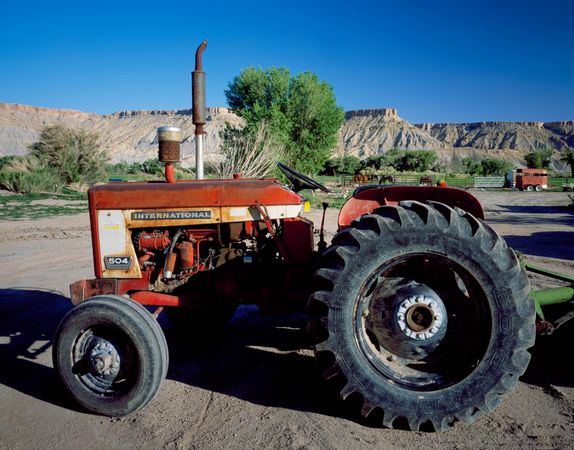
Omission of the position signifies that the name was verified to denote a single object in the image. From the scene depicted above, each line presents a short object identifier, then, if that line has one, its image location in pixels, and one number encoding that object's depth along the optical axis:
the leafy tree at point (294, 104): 30.19
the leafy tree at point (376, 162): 62.66
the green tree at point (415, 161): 62.72
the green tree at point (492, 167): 63.44
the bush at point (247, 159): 15.38
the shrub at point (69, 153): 24.42
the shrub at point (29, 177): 21.75
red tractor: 2.38
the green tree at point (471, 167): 64.06
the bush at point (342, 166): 57.78
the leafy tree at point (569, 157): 53.38
